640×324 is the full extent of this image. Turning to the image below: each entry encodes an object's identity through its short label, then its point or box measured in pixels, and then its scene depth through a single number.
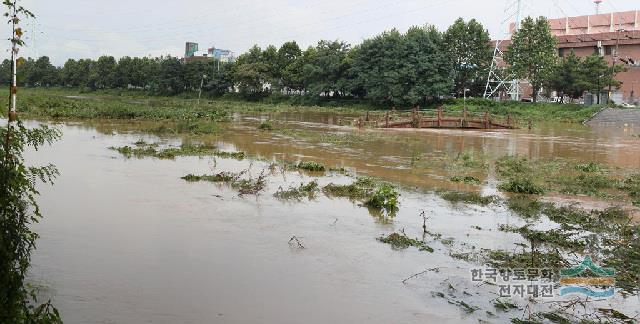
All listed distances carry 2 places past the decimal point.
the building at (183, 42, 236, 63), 126.50
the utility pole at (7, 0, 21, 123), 4.74
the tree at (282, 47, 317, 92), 78.00
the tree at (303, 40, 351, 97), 72.39
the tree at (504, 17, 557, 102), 58.81
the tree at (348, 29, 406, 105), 63.69
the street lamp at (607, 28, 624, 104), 54.41
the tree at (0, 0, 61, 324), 4.46
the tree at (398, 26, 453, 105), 62.16
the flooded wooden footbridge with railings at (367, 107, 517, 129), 40.91
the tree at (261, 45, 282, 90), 80.19
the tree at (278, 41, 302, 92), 80.74
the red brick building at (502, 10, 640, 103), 63.28
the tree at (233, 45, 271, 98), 78.00
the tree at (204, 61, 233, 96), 84.12
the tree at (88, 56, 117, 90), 100.50
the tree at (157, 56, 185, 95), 87.06
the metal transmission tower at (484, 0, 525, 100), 64.06
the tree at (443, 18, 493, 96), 65.75
